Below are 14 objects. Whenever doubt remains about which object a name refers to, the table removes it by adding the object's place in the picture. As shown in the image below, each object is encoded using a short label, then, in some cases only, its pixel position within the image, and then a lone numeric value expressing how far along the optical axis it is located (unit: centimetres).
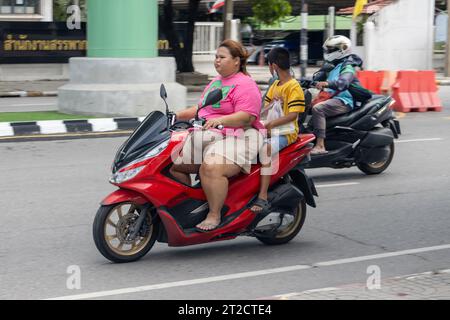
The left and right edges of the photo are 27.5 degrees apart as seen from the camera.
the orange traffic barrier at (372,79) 2053
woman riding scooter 684
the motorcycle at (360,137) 1083
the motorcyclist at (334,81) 1061
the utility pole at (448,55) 3316
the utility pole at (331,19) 3432
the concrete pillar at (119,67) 1658
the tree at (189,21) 2719
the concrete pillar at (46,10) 2980
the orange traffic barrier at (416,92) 1961
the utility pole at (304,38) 2230
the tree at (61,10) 3596
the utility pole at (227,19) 2625
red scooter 663
